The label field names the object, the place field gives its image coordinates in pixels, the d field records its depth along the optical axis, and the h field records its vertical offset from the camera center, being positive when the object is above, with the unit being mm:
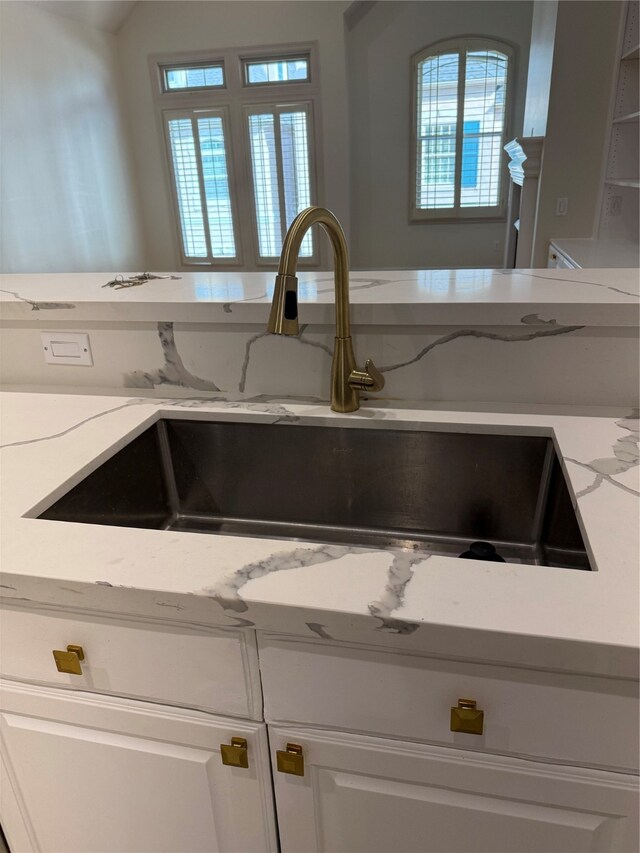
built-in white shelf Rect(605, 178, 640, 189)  2911 -75
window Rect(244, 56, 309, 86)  5590 +1017
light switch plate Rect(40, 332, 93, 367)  1225 -300
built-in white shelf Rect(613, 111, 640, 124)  2961 +236
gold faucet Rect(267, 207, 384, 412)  869 -182
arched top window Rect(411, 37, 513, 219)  5504 +424
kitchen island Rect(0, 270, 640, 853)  622 -539
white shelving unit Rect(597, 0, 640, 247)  3113 +64
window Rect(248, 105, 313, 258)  5781 +131
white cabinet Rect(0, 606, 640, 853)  650 -651
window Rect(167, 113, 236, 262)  6016 +17
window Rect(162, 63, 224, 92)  5844 +1035
